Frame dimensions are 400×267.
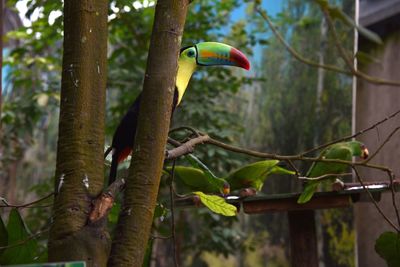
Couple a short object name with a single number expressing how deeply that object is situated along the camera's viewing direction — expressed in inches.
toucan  100.8
